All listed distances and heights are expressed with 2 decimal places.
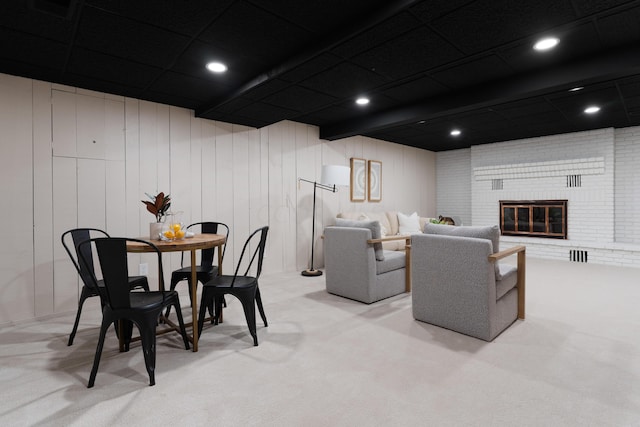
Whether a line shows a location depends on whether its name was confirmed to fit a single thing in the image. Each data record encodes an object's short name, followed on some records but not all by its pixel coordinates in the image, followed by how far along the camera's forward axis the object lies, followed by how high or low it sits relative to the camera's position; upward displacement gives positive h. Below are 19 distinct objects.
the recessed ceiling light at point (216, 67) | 2.92 +1.31
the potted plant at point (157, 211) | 2.73 +0.01
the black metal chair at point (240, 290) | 2.51 -0.60
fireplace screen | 6.16 -0.16
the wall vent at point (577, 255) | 5.82 -0.81
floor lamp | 4.82 +0.52
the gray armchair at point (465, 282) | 2.54 -0.59
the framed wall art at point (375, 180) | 6.35 +0.61
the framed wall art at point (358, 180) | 6.03 +0.58
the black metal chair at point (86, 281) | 2.55 -0.56
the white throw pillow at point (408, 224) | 6.13 -0.25
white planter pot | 2.72 -0.15
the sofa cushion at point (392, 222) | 6.22 -0.21
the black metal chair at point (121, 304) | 1.92 -0.57
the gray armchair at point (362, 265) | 3.49 -0.60
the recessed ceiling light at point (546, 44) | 2.53 +1.31
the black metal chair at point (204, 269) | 2.98 -0.55
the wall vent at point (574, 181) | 5.90 +0.53
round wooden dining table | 2.35 -0.25
